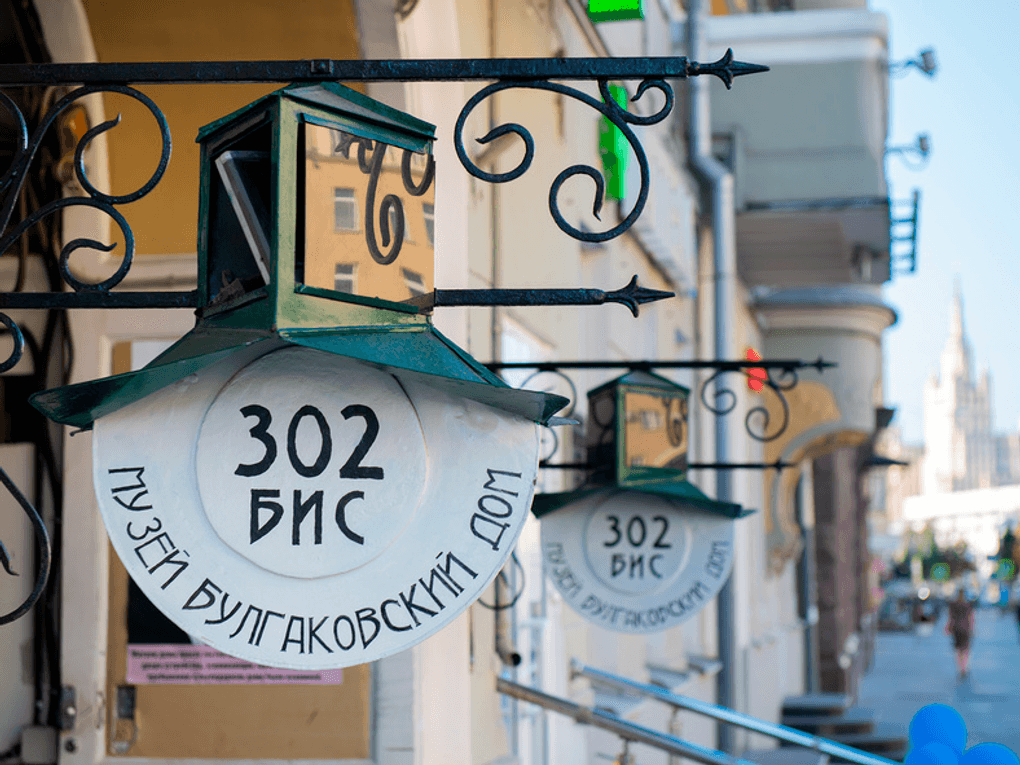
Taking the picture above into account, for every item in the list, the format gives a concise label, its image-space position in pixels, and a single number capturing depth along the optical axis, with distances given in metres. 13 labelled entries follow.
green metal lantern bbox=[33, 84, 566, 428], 1.75
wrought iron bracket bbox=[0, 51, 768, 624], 1.95
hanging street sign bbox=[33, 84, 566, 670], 1.79
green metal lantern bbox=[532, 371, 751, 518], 4.11
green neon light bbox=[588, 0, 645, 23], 6.17
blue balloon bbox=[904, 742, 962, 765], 3.58
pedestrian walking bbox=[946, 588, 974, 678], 23.20
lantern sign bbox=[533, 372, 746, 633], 4.12
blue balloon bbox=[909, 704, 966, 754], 3.96
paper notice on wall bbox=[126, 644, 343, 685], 3.71
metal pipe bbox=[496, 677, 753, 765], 4.32
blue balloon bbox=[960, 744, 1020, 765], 3.45
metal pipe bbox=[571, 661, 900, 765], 4.84
